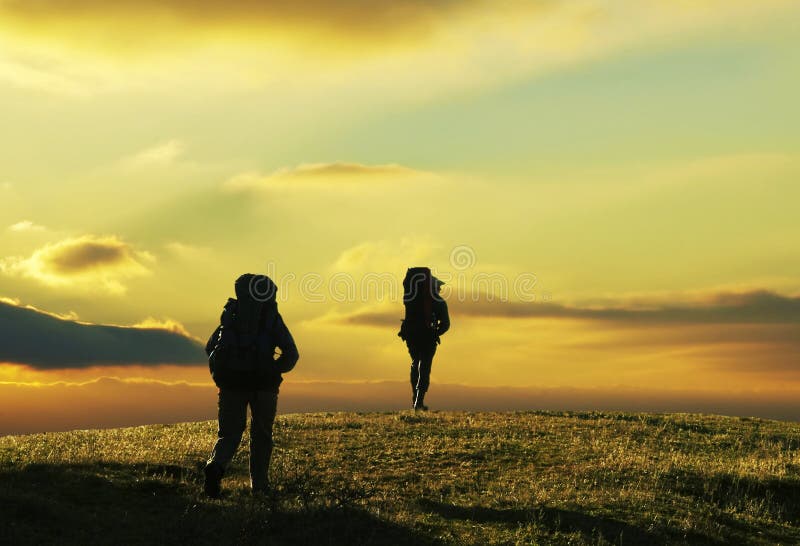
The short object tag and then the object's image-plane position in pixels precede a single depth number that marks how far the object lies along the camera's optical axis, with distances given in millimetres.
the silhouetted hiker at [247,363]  15633
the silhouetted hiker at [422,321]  28453
